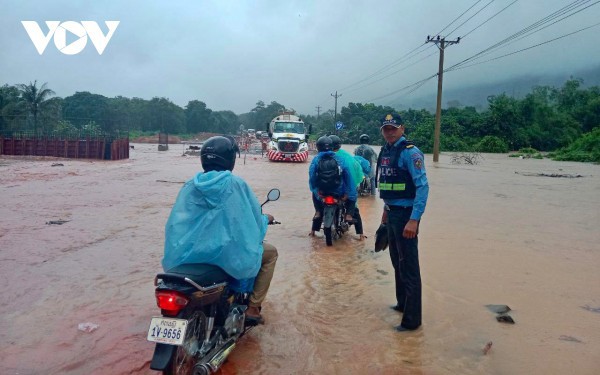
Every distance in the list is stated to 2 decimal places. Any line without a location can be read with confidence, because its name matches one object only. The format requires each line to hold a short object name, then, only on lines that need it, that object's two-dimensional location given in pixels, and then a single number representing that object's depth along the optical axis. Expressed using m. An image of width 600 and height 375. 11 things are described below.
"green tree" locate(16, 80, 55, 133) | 43.78
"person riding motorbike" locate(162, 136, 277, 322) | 3.39
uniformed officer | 4.44
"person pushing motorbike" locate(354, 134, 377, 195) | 12.13
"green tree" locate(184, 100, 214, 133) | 80.00
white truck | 29.67
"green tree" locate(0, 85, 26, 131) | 36.19
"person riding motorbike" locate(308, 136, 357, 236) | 7.45
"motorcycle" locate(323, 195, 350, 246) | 7.59
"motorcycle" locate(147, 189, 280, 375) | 3.01
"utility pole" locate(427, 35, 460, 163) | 29.09
